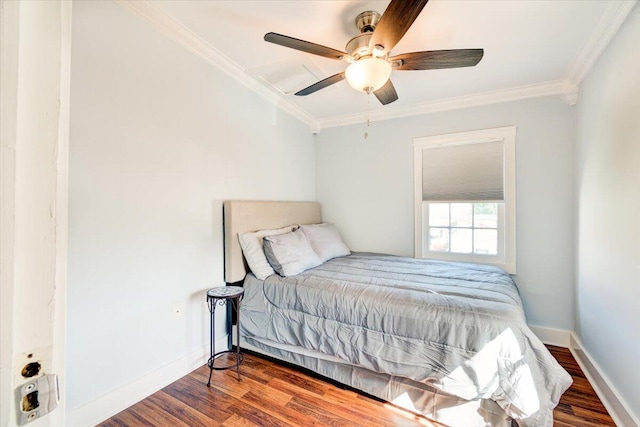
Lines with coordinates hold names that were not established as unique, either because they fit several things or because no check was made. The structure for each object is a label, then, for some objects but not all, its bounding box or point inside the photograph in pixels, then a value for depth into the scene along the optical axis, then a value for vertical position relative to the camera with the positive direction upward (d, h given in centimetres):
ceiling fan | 157 +101
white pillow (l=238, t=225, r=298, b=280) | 237 -36
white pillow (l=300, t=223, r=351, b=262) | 296 -31
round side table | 201 -67
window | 285 +20
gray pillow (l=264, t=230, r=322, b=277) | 237 -37
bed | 144 -76
